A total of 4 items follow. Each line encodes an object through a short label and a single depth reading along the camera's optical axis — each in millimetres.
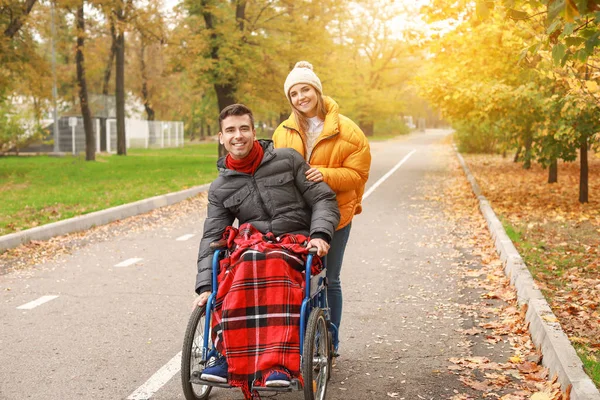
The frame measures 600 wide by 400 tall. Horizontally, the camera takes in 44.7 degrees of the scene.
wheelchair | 3943
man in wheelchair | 4336
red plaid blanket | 3920
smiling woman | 4703
